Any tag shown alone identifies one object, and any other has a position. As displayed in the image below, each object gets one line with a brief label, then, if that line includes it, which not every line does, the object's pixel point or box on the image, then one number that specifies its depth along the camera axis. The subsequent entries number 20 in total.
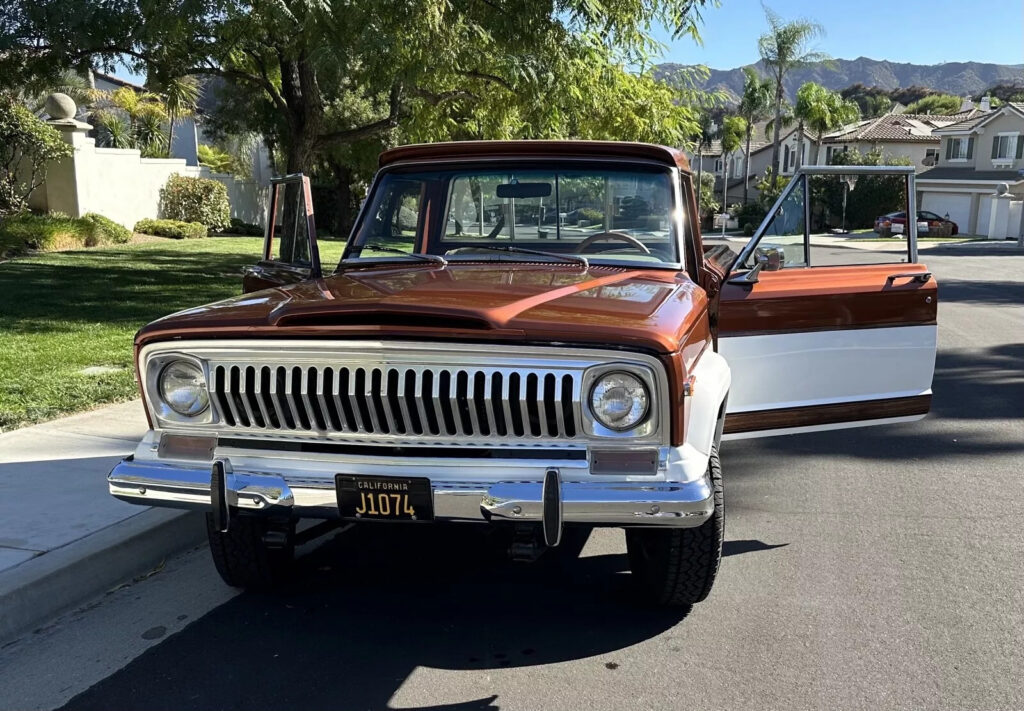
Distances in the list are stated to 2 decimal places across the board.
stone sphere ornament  21.53
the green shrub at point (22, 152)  19.36
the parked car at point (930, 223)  42.92
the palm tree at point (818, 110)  60.50
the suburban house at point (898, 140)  58.88
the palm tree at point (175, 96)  14.57
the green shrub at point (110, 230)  20.34
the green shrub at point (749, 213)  51.81
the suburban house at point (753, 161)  73.25
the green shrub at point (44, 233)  17.36
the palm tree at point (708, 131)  79.94
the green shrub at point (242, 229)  28.16
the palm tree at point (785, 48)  54.62
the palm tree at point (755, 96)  66.62
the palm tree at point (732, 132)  72.88
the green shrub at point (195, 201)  25.38
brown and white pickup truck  3.17
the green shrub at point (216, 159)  42.99
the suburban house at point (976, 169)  48.06
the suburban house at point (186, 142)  45.53
